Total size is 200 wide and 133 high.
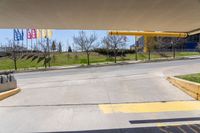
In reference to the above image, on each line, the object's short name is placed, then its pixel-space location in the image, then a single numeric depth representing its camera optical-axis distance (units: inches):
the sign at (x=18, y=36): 1439.5
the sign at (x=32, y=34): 1424.4
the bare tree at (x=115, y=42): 1353.7
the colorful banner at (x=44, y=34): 1324.3
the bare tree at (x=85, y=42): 1362.7
